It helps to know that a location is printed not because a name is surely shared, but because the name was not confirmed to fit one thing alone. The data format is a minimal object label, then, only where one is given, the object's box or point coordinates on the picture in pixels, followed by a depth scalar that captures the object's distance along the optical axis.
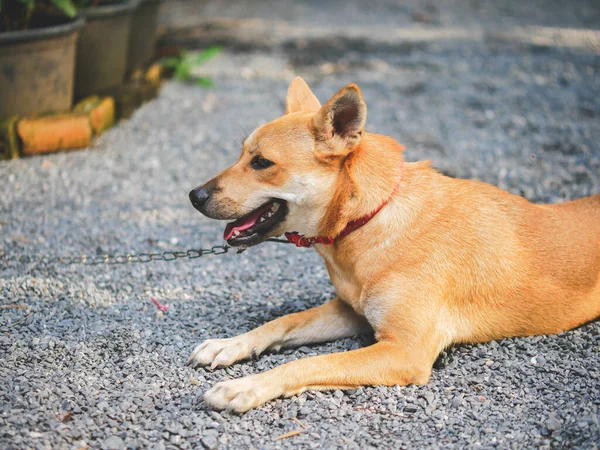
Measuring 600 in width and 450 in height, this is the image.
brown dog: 3.47
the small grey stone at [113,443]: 2.95
